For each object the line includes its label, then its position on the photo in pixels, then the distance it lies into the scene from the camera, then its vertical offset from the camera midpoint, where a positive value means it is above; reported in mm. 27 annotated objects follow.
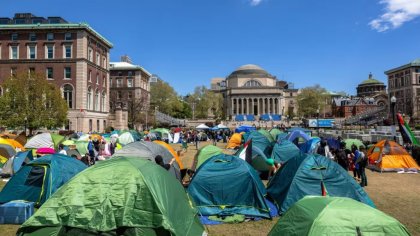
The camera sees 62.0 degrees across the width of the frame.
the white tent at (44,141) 21094 -1114
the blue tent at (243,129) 39875 -913
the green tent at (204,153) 14000 -1290
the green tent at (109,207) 6379 -1588
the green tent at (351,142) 21356 -1371
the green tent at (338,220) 4875 -1448
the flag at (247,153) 14273 -1308
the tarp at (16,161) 15281 -1690
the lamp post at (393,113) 22094 +421
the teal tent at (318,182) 9688 -1733
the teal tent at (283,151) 17734 -1575
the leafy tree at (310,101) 95312 +5424
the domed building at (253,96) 118688 +8486
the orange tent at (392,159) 17094 -1962
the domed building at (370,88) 139750 +13073
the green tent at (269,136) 26056 -1163
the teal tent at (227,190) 9599 -1943
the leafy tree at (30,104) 35562 +2053
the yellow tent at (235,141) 30641 -1758
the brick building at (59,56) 46500 +9057
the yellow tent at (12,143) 19253 -1107
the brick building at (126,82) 78188 +9091
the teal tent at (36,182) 10375 -1760
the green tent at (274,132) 31612 -1057
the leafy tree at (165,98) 87500 +6109
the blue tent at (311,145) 20156 -1501
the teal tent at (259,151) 15227 -1474
